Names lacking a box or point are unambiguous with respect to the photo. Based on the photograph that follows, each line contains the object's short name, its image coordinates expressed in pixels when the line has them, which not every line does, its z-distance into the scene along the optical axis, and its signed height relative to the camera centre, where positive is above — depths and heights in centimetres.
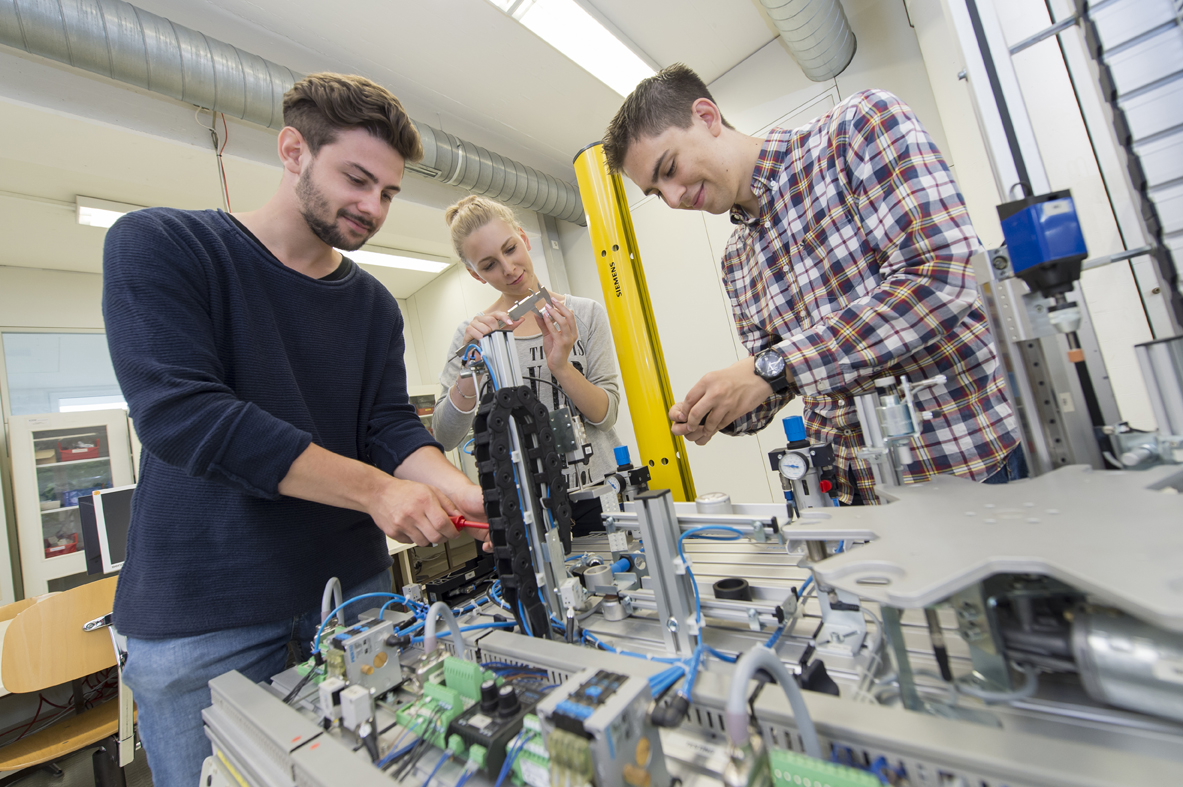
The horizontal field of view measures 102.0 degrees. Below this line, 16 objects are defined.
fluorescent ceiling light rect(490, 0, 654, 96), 236 +207
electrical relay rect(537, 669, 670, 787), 42 -28
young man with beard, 86 +14
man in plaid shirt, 94 +25
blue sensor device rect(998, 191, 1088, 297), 56 +11
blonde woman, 164 +32
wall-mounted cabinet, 295 +41
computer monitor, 288 +4
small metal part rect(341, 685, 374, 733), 66 -31
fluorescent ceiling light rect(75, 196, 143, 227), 284 +193
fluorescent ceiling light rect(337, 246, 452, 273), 409 +188
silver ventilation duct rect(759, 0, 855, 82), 221 +171
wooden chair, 192 -49
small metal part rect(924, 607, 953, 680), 52 -31
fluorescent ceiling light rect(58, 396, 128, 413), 353 +98
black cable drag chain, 80 -7
